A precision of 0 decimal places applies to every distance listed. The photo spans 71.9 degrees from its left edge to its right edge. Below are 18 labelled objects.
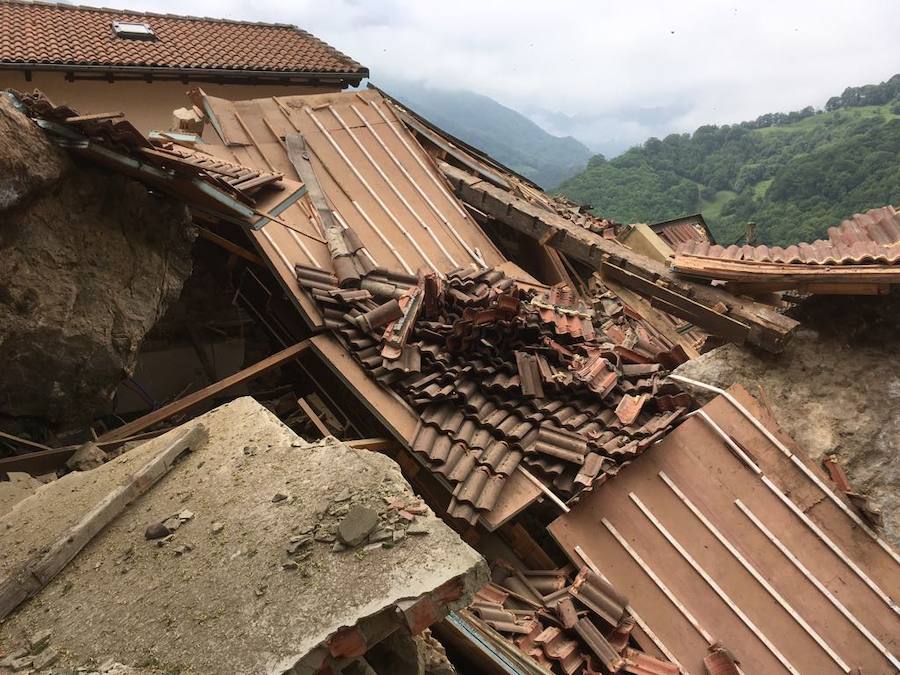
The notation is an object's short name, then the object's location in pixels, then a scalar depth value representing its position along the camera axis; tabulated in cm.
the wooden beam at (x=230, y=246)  789
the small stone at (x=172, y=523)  361
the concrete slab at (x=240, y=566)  285
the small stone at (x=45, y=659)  287
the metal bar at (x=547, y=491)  570
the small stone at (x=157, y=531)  357
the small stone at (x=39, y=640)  300
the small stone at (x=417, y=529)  328
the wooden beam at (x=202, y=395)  616
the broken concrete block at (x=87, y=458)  535
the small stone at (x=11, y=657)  290
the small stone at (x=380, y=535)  323
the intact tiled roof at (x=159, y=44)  1559
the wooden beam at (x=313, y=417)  679
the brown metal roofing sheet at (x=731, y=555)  539
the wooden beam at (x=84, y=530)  329
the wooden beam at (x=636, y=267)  706
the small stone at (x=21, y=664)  286
